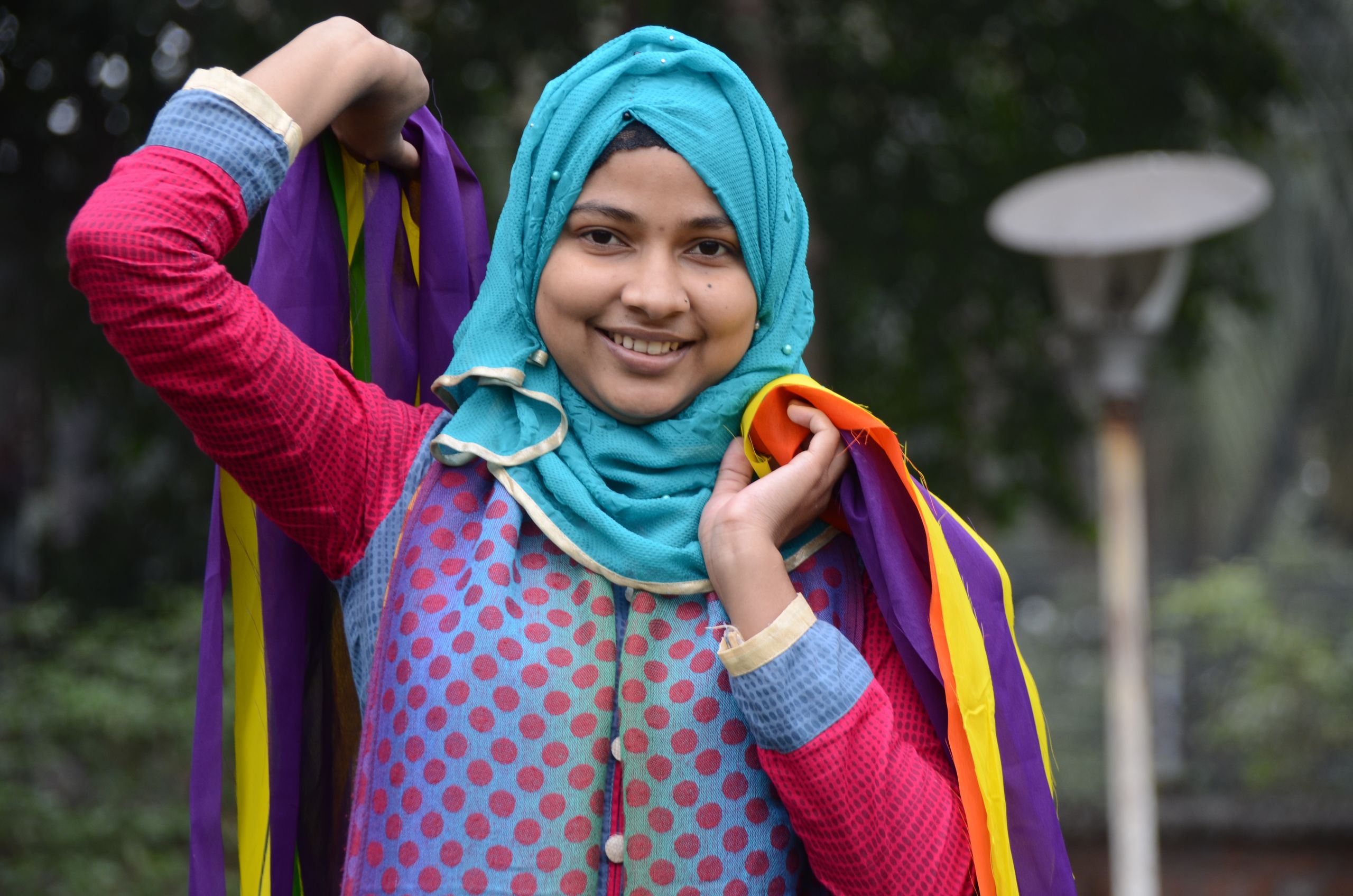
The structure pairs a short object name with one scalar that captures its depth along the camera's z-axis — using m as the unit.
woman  2.22
